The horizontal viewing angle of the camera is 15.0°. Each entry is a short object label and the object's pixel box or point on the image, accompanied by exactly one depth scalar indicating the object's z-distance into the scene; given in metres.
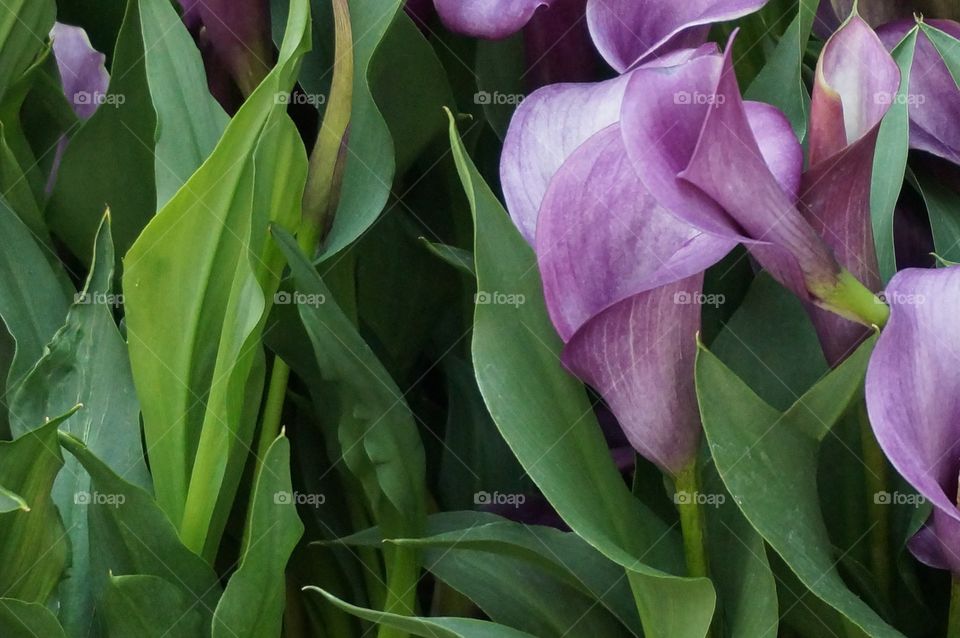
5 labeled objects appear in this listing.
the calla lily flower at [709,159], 1.00
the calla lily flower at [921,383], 1.01
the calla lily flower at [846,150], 1.05
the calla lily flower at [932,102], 1.14
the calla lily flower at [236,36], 1.17
